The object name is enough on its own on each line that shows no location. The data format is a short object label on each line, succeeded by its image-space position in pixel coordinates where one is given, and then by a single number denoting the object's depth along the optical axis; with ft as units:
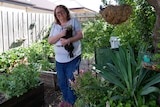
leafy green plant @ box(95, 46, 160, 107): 5.14
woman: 8.30
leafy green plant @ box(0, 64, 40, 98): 8.38
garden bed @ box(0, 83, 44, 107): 8.12
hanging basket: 6.77
